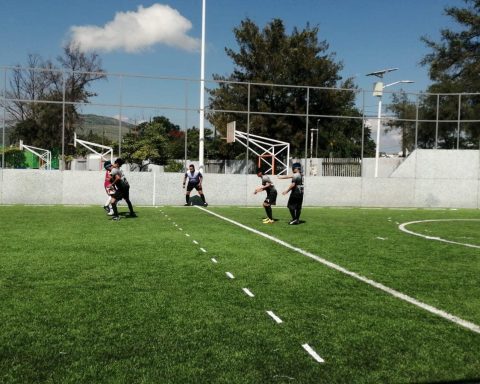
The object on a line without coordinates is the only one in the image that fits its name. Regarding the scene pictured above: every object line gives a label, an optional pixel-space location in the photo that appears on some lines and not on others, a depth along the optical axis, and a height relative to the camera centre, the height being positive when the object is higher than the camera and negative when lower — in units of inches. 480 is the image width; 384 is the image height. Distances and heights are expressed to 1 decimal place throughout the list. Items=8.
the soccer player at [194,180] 858.8 -22.8
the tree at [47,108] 945.5 +116.9
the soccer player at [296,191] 578.9 -25.7
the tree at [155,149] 2064.5 +70.6
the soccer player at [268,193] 605.6 -29.8
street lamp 983.6 +142.6
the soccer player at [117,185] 615.8 -24.2
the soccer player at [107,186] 639.2 -28.9
